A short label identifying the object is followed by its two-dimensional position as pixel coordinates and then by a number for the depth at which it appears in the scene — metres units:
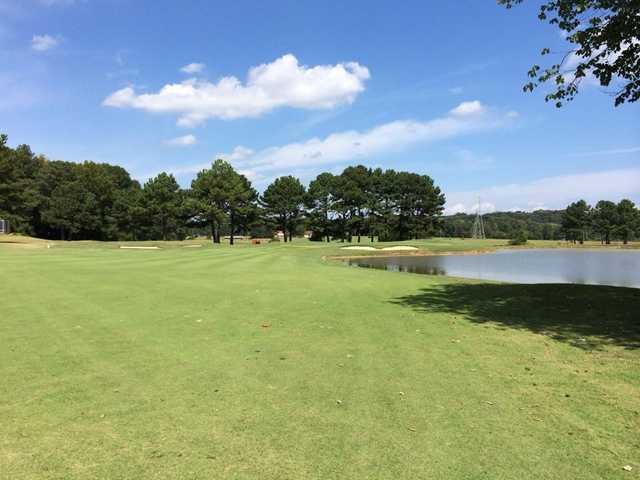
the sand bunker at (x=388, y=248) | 54.75
